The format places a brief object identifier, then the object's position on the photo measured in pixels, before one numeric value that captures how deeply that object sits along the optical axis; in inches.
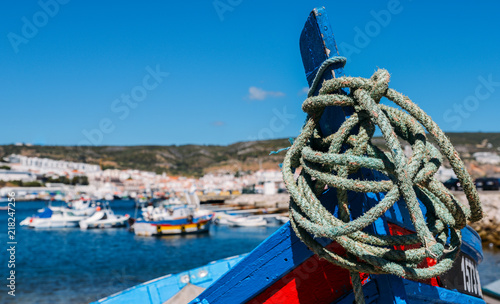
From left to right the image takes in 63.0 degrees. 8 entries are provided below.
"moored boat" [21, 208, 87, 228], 1502.2
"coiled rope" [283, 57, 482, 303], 73.2
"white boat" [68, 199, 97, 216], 1626.5
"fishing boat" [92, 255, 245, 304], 175.9
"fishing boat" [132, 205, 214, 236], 1200.8
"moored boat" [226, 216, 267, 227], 1407.5
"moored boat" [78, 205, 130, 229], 1444.4
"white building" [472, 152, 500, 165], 2440.8
